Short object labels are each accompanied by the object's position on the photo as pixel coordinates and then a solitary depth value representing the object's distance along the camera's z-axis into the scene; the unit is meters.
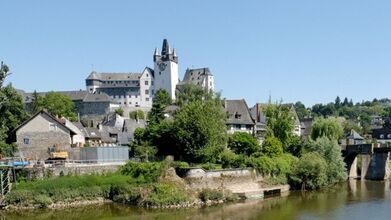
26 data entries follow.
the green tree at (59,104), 93.40
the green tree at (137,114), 107.25
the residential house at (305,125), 101.43
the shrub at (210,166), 46.42
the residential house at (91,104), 126.38
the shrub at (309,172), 50.75
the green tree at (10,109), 60.39
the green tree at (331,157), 55.91
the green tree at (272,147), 54.53
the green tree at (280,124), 62.00
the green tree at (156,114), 58.34
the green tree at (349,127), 116.44
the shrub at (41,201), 40.66
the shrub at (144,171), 43.75
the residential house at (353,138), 82.19
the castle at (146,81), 135.50
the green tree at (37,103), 90.72
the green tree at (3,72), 62.62
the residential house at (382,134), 104.81
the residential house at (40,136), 52.44
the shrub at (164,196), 40.97
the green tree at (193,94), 68.81
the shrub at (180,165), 44.96
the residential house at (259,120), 71.28
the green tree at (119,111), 110.48
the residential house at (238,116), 69.12
